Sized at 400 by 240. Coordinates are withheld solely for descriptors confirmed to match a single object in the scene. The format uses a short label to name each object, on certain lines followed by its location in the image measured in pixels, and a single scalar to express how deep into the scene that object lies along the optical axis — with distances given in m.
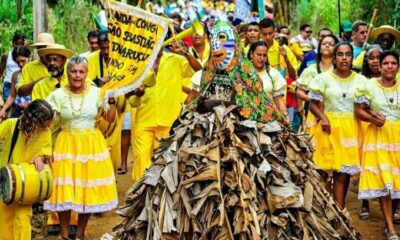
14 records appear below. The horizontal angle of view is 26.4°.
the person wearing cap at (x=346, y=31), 14.37
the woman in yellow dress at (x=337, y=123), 8.91
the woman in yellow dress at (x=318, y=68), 9.55
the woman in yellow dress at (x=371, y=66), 9.41
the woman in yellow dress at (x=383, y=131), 8.46
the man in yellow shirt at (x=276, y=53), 11.53
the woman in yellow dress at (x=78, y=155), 8.09
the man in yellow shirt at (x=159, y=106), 10.06
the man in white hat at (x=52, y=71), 8.98
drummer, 7.35
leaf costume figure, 6.14
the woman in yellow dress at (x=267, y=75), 9.13
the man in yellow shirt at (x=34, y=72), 9.41
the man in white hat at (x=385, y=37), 10.84
